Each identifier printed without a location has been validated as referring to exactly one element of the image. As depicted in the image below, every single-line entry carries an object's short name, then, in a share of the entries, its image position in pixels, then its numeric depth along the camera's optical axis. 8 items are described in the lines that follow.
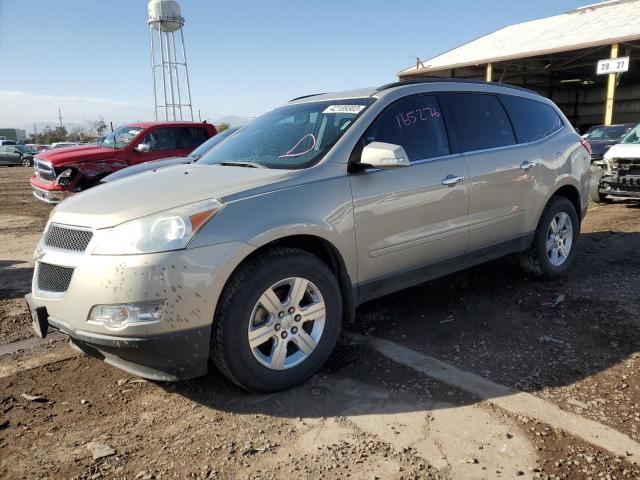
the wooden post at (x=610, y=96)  19.44
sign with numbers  17.41
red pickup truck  9.16
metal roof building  20.16
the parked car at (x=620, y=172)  9.00
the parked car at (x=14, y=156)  33.34
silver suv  2.62
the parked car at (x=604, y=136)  13.38
